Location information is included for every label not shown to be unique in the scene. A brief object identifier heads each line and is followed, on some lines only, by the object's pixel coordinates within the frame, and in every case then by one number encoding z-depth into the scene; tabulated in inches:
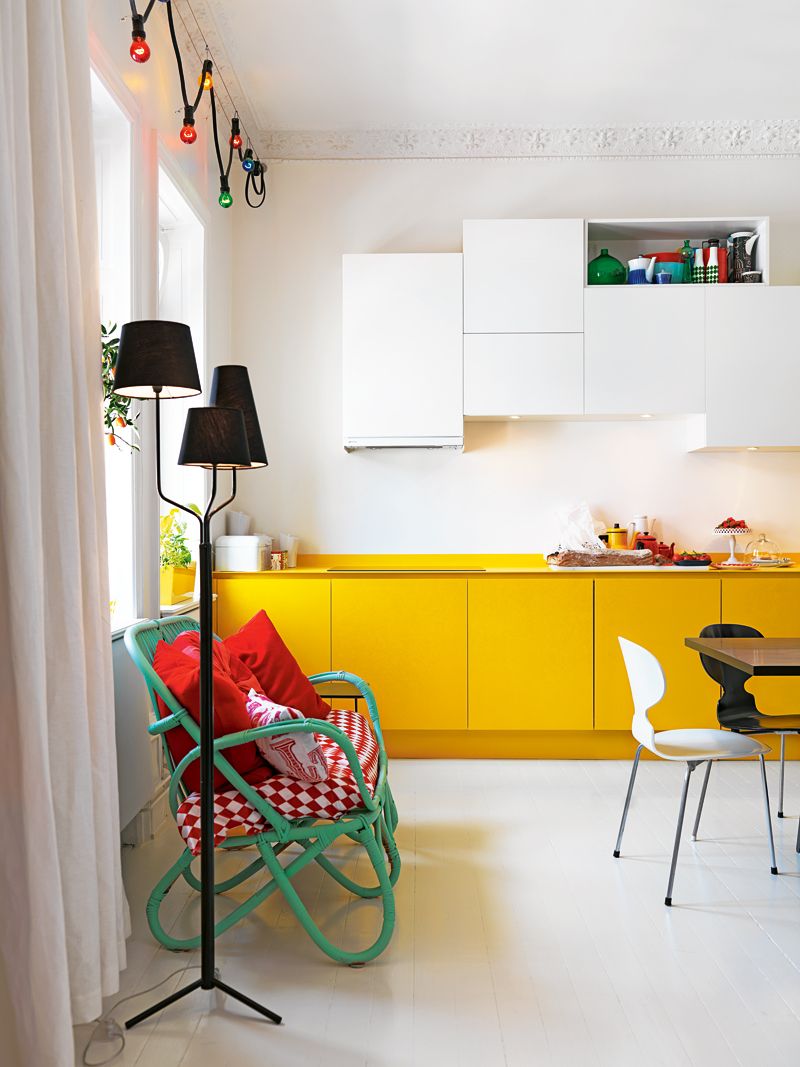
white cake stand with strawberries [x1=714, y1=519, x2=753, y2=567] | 186.5
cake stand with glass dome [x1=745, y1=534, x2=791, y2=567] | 179.2
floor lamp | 79.1
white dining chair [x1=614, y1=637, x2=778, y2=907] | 109.7
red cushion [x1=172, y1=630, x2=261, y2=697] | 101.6
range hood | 180.1
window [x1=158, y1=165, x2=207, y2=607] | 159.8
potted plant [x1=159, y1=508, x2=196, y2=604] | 145.7
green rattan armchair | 89.4
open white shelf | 179.5
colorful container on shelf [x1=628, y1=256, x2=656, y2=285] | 181.2
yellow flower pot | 145.0
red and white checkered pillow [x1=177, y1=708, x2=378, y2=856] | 91.0
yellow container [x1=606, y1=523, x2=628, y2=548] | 185.4
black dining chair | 123.9
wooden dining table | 99.0
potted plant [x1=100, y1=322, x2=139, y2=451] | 97.8
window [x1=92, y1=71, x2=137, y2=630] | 122.5
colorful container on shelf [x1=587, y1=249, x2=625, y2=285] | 181.9
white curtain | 66.1
